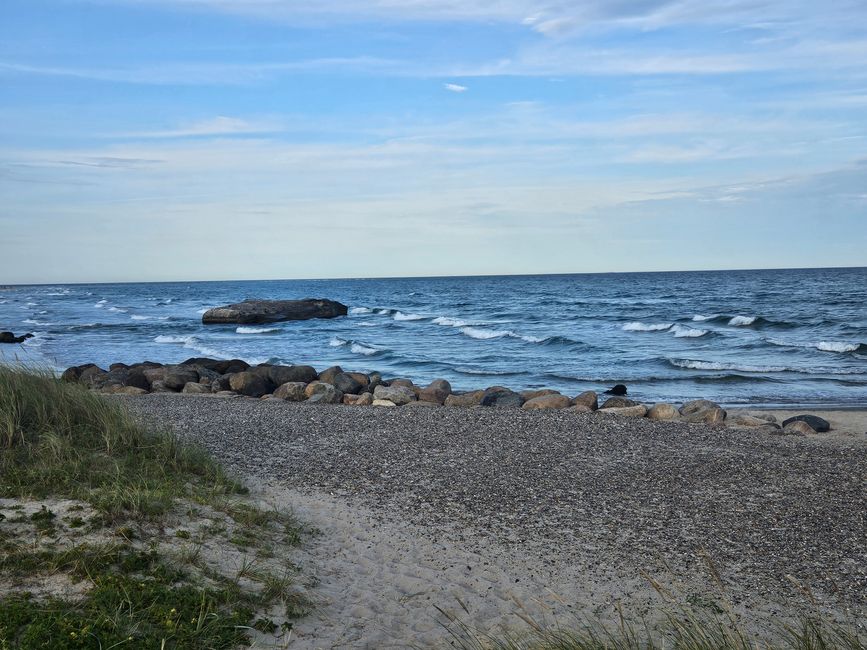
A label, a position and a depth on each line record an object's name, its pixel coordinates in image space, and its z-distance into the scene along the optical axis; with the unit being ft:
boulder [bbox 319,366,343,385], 56.85
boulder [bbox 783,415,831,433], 41.98
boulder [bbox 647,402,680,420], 43.83
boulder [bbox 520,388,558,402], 50.20
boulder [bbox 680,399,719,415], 44.29
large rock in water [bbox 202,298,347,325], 148.97
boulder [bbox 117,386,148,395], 54.04
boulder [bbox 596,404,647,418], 44.50
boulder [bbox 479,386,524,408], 48.19
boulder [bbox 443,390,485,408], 48.83
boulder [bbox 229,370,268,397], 55.16
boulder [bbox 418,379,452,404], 49.65
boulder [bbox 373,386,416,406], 49.34
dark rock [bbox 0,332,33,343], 105.19
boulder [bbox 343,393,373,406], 49.54
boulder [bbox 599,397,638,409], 46.78
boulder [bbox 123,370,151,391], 56.80
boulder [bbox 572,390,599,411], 46.62
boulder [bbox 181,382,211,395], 55.88
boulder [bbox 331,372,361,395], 53.88
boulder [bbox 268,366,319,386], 57.88
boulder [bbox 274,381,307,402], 51.83
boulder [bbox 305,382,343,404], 50.29
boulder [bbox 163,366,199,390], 57.31
